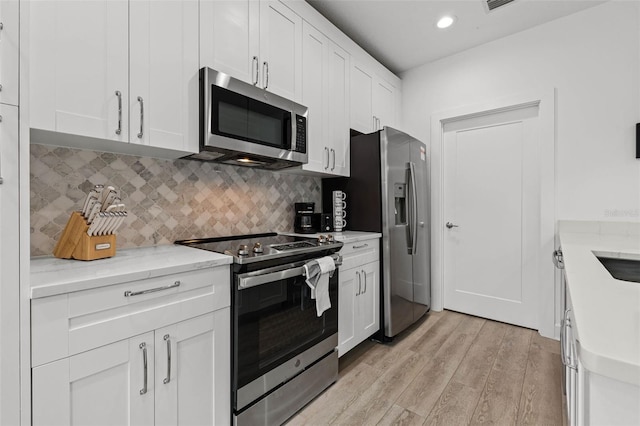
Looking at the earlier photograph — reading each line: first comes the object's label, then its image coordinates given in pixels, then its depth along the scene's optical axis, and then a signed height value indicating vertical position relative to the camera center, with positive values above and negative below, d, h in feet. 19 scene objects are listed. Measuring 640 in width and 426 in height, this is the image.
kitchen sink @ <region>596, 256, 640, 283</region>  5.28 -0.99
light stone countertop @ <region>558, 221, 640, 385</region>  1.48 -0.70
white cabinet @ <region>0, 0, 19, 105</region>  3.05 +1.69
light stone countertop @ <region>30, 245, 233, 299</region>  3.27 -0.72
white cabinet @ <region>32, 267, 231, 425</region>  3.23 -1.80
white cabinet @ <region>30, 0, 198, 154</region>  3.91 +2.15
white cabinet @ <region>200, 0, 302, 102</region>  5.61 +3.57
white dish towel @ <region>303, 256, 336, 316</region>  5.74 -1.30
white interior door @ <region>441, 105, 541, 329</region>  9.58 -0.07
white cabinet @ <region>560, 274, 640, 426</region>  1.52 -1.00
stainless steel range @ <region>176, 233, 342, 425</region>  4.78 -2.16
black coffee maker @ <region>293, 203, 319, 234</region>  8.60 -0.16
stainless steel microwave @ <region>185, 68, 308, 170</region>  5.43 +1.81
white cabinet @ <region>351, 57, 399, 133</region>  9.34 +3.88
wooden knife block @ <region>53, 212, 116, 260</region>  4.35 -0.45
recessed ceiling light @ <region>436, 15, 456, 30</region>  8.74 +5.72
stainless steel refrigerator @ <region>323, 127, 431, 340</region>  8.52 +0.11
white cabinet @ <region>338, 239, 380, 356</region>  7.23 -2.14
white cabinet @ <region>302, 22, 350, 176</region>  7.64 +3.08
